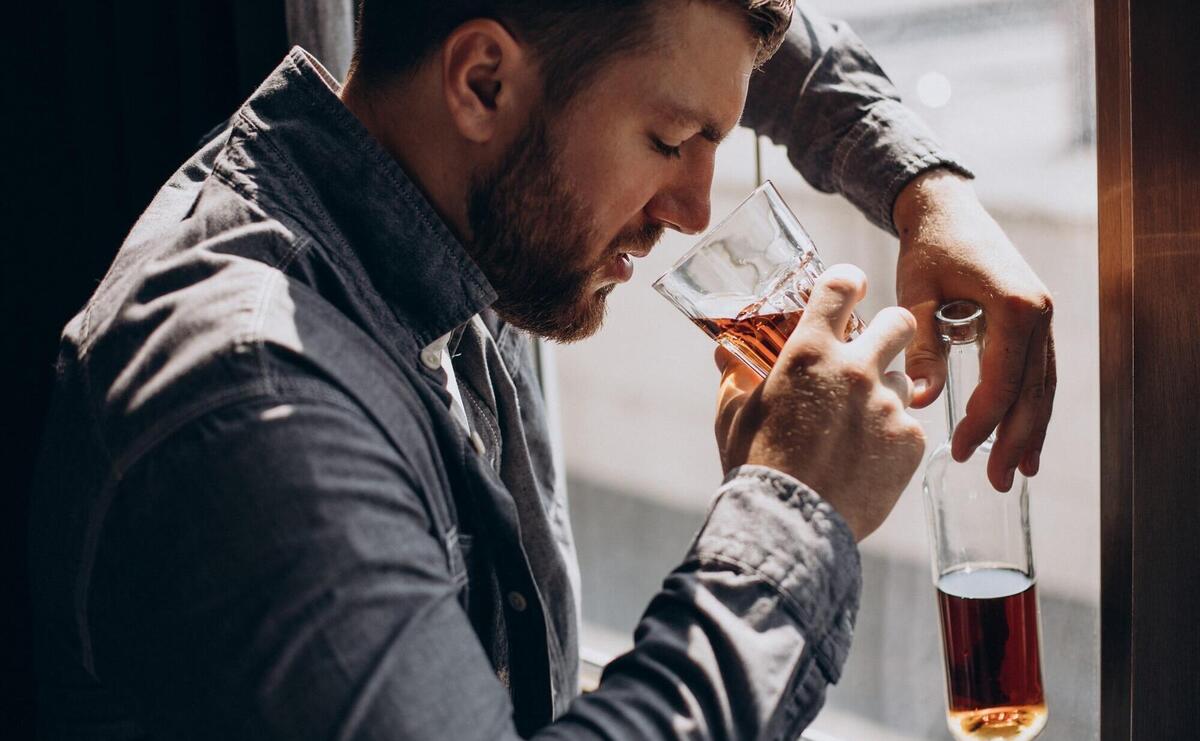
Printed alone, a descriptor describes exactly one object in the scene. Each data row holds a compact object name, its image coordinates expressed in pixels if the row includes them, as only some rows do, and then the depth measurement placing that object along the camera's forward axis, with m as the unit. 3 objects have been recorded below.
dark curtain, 1.51
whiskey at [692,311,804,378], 0.95
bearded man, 0.69
